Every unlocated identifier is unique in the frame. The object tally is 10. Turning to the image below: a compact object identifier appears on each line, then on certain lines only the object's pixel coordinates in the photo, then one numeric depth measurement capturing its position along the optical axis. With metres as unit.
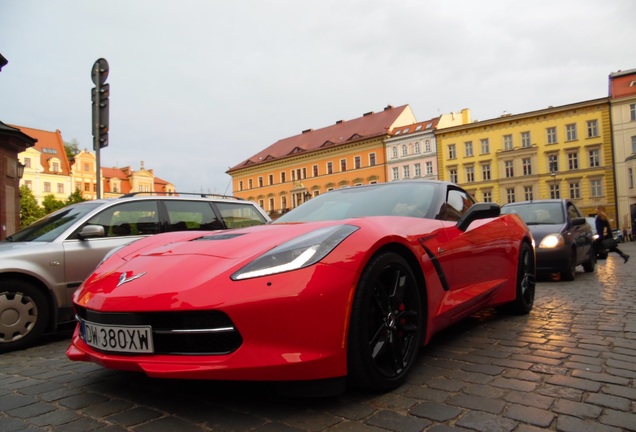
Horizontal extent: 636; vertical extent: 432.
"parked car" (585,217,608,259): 10.82
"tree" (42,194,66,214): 53.12
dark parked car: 7.04
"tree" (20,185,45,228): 50.19
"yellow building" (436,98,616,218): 44.19
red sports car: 1.98
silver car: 3.79
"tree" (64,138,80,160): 78.59
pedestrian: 10.62
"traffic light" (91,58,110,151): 7.00
